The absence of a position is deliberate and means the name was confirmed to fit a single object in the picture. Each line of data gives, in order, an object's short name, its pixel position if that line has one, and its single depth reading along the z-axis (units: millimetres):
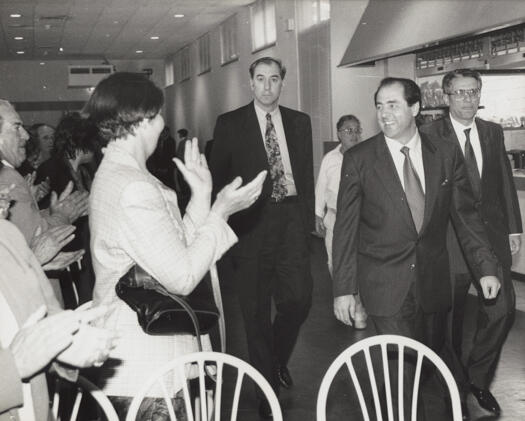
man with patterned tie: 4246
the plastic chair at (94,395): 1975
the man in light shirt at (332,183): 5971
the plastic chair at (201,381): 2043
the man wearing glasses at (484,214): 4086
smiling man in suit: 3312
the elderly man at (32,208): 2605
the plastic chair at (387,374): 2135
